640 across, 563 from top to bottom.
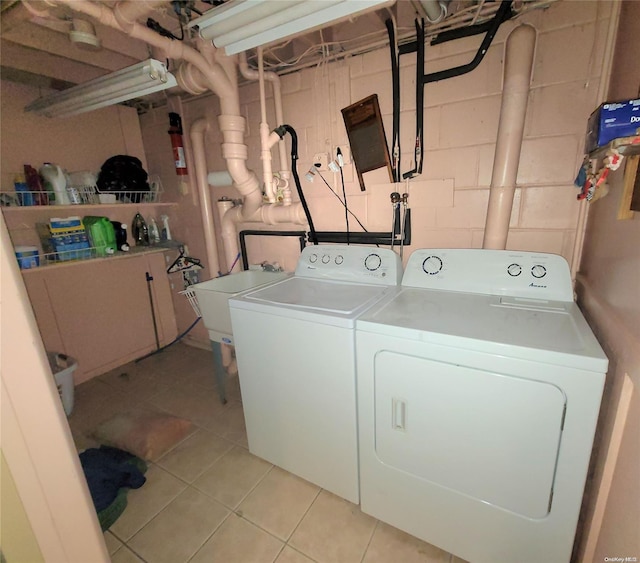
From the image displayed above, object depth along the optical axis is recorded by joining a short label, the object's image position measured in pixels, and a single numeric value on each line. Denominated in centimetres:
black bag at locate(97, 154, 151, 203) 260
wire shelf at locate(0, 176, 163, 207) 212
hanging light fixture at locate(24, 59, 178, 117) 149
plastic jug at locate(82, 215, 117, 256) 252
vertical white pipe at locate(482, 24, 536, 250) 136
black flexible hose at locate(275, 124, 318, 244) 198
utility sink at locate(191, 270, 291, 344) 199
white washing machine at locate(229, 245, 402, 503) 132
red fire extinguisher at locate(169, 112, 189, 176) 256
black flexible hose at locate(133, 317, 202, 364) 306
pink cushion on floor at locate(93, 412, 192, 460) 188
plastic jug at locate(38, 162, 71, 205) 225
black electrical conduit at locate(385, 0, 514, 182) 139
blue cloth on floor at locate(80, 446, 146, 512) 157
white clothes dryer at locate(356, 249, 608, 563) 94
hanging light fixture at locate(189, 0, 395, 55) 109
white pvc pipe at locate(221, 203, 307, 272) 217
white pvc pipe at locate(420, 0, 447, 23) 124
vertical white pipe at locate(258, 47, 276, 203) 189
